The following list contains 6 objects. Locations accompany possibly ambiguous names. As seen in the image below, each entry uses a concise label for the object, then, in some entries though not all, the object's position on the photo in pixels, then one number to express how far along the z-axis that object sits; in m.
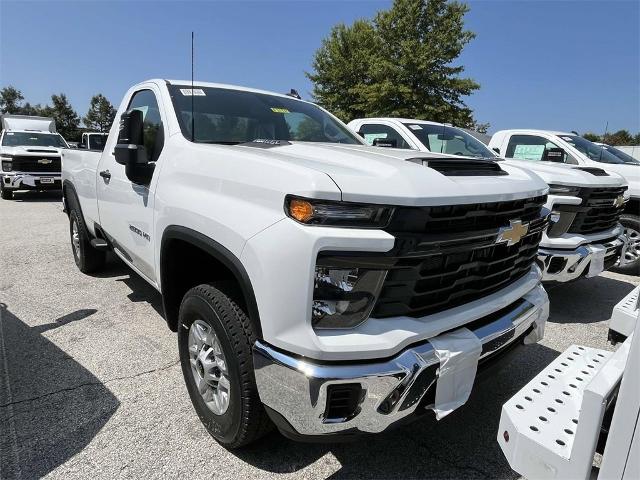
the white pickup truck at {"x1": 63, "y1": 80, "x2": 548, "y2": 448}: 1.68
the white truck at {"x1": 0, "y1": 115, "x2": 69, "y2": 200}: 12.68
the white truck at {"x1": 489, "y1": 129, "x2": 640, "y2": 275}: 6.30
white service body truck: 1.33
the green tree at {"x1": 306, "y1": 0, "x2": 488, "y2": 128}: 23.06
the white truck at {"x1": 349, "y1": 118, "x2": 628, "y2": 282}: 4.16
